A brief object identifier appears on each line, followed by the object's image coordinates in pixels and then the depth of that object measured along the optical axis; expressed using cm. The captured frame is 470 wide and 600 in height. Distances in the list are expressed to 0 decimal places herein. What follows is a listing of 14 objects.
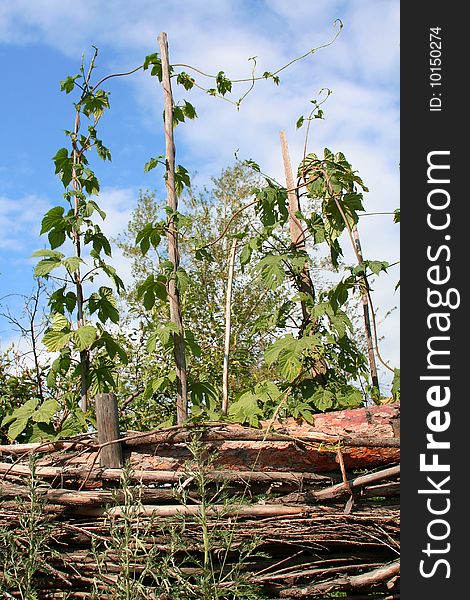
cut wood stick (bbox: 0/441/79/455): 288
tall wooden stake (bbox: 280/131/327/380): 336
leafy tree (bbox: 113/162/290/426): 337
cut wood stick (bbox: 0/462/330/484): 277
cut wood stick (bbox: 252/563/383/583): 268
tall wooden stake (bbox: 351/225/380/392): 337
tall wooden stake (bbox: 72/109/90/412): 332
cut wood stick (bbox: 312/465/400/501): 281
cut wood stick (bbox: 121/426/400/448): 281
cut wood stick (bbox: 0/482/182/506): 270
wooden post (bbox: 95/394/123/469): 281
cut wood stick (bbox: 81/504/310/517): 268
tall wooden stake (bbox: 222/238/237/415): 337
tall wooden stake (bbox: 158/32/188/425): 329
